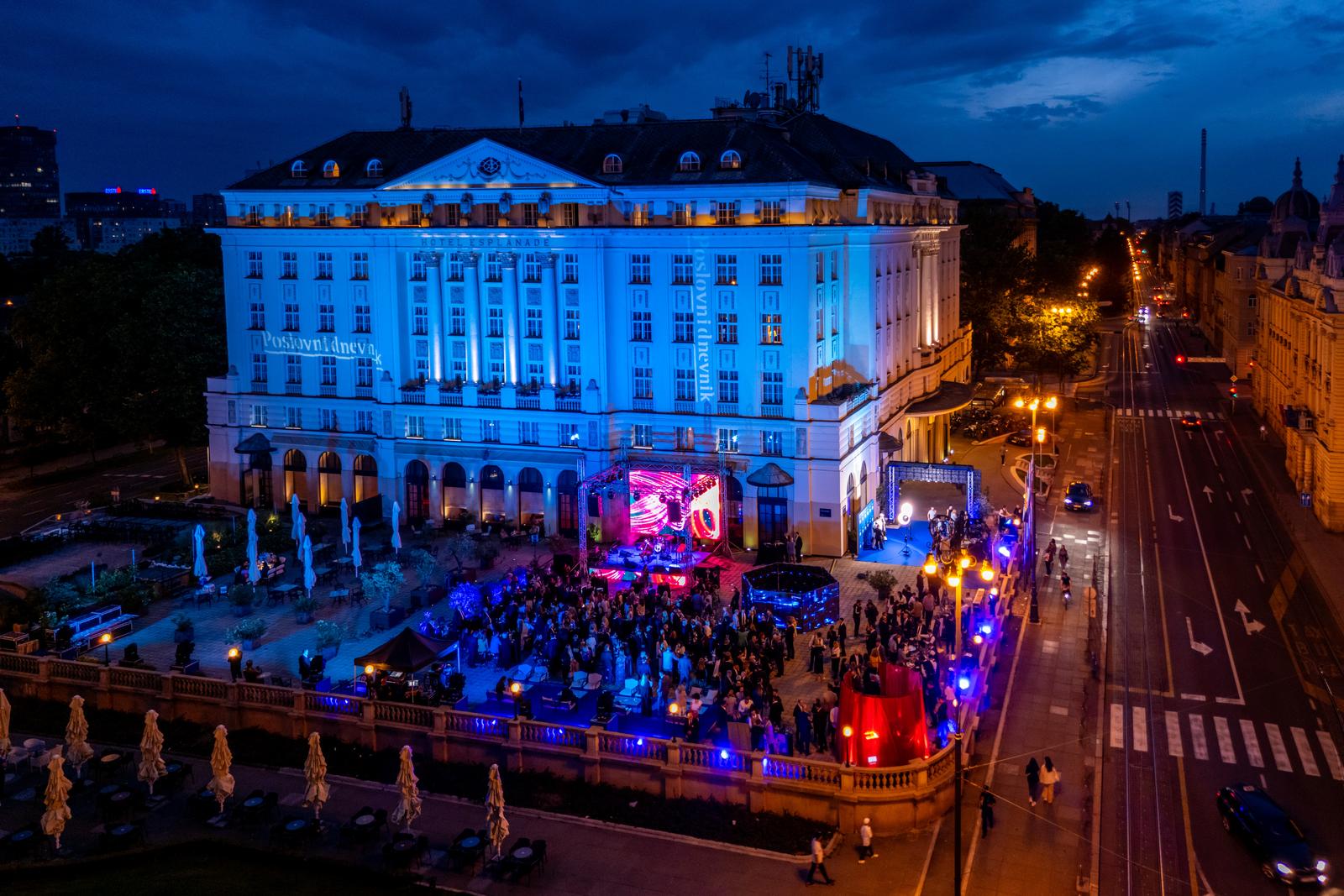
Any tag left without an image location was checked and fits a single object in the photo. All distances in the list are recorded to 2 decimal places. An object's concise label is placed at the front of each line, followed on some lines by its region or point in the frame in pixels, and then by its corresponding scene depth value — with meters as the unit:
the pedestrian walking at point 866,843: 29.48
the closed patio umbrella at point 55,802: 28.97
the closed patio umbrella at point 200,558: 50.22
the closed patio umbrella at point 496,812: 28.78
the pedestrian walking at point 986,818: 30.31
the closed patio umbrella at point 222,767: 31.02
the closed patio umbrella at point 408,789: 29.88
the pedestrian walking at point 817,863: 28.14
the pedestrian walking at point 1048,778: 31.67
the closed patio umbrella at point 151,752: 31.95
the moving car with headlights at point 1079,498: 65.44
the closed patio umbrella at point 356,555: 51.78
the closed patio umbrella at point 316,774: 30.47
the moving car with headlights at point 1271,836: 27.66
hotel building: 57.38
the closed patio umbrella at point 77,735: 33.31
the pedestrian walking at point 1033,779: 31.89
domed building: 60.75
